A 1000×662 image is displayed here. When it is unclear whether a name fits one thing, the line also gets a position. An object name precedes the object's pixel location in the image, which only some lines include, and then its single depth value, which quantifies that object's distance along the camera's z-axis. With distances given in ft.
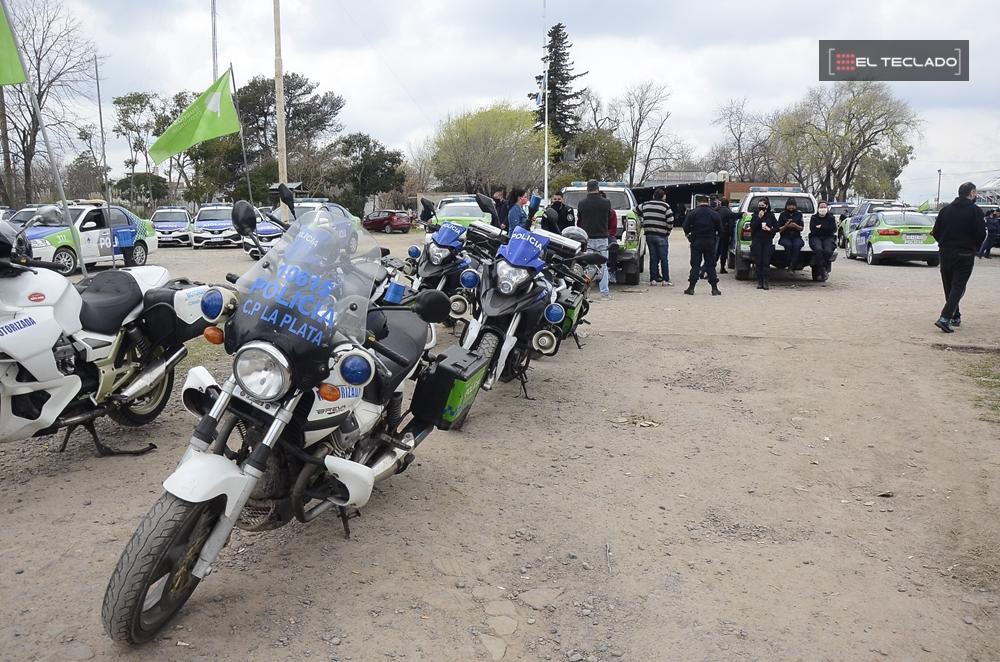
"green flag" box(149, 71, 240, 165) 30.50
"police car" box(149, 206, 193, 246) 92.17
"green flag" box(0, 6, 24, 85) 23.93
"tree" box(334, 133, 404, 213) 172.24
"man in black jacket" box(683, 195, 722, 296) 42.65
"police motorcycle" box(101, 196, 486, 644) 9.27
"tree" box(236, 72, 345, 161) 187.93
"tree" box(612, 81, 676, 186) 227.61
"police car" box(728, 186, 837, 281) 49.14
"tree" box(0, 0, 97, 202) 99.66
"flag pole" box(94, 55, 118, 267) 32.60
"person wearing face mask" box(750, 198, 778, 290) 46.80
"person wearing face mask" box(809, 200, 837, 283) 47.75
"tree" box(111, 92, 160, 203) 144.25
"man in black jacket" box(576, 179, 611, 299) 40.11
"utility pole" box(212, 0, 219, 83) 67.49
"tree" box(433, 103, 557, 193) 178.40
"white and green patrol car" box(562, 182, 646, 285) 46.29
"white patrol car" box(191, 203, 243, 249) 86.79
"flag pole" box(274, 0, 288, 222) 79.71
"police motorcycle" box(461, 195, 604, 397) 19.77
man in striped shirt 46.37
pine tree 220.43
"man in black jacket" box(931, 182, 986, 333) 29.73
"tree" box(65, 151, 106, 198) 152.25
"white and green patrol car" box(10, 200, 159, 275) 53.16
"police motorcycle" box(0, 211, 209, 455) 14.15
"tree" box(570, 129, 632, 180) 192.44
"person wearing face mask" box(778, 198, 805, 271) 47.83
